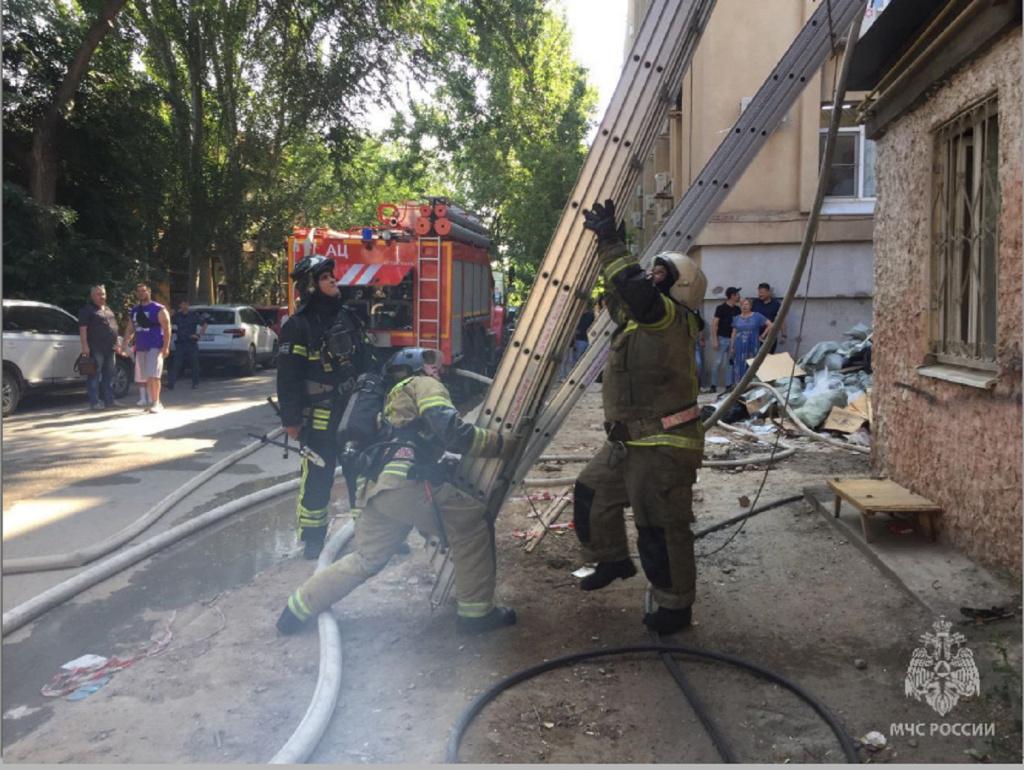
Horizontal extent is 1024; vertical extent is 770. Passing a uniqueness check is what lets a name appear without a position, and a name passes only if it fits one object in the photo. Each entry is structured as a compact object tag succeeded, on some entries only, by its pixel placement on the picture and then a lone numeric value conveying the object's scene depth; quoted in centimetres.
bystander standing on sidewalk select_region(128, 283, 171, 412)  1121
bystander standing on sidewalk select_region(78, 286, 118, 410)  1163
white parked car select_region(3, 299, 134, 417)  1128
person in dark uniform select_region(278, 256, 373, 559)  527
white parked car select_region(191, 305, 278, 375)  1720
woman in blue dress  1170
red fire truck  1140
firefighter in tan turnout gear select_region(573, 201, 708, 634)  397
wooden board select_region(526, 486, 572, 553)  547
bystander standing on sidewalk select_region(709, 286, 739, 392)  1254
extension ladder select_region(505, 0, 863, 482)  397
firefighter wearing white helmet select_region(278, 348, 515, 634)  401
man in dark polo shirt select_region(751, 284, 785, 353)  1209
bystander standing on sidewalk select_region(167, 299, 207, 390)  1426
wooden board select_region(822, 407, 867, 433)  873
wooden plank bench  490
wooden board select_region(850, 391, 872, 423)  889
